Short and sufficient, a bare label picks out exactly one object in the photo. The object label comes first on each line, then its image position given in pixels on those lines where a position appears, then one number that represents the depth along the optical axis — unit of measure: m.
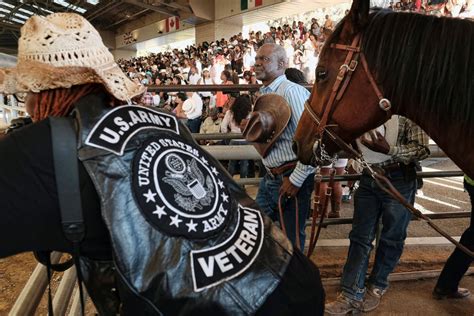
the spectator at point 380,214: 2.48
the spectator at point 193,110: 7.36
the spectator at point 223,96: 7.36
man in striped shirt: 2.59
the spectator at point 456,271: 2.82
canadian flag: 24.99
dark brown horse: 1.55
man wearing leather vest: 0.87
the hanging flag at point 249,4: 18.35
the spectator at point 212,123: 6.43
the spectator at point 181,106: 7.33
